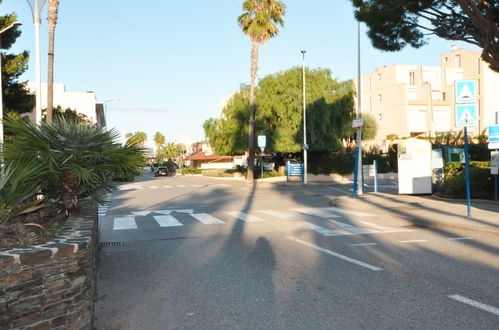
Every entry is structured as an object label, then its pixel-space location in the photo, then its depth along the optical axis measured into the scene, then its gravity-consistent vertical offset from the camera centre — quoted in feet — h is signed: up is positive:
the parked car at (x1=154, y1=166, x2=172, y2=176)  195.55 -2.58
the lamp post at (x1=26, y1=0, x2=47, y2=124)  48.08 +13.25
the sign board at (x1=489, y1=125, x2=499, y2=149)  43.86 +2.43
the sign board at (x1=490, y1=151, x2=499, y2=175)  46.50 -0.09
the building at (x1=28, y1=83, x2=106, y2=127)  269.03 +38.98
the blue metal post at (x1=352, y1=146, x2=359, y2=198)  63.06 -1.52
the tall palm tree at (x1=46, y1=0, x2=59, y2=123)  69.80 +19.27
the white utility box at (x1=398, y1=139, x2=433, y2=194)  59.88 -0.42
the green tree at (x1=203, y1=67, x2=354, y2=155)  120.78 +13.81
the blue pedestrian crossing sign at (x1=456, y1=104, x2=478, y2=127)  36.96 +3.89
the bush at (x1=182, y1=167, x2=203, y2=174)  229.99 -3.22
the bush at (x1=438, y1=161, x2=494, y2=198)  52.65 -2.38
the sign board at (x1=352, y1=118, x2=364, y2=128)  65.09 +5.88
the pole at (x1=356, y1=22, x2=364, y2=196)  66.18 +2.95
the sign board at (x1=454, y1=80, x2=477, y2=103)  37.35 +5.86
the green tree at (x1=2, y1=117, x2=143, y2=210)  20.16 +0.44
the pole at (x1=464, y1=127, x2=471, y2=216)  36.91 +0.57
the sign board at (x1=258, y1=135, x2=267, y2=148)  109.81 +5.61
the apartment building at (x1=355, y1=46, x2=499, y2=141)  196.34 +30.21
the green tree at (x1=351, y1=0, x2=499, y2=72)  52.16 +18.27
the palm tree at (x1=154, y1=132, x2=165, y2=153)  515.50 +29.39
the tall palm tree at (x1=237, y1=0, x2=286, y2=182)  116.16 +36.12
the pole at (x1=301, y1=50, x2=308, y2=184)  111.86 +6.22
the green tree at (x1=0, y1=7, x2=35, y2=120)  81.87 +16.93
